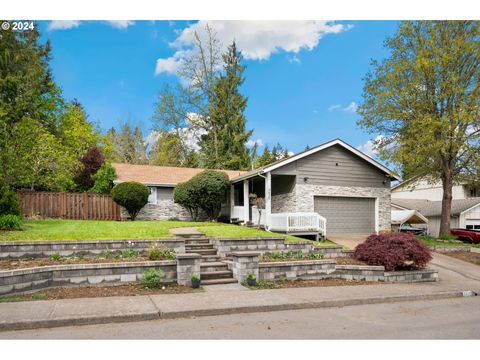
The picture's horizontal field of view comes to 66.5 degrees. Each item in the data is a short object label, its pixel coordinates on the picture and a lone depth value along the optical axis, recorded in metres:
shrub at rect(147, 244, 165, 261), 9.48
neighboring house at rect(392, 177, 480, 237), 27.09
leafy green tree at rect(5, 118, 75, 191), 15.01
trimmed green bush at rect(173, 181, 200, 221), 19.55
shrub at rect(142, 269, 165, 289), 8.38
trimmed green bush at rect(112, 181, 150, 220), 18.84
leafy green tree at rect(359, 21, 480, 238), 18.25
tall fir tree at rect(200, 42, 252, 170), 38.00
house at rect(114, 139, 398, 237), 17.98
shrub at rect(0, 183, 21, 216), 12.33
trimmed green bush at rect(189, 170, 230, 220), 19.38
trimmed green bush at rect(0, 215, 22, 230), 11.95
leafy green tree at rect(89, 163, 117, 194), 21.11
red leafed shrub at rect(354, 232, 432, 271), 10.62
